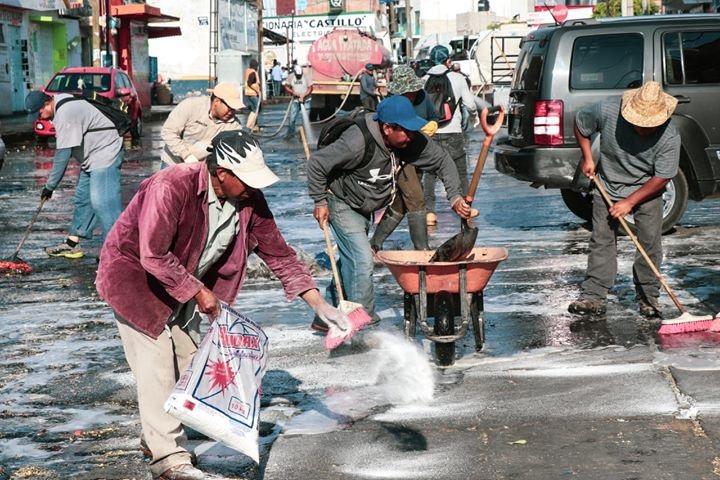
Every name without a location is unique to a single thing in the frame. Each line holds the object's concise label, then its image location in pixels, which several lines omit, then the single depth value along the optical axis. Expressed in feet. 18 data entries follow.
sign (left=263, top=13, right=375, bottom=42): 228.22
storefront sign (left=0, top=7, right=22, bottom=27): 118.21
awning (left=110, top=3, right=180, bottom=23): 150.82
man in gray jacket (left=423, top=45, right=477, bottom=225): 43.14
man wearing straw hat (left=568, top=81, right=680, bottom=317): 26.76
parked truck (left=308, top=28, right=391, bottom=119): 116.16
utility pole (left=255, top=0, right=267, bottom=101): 212.93
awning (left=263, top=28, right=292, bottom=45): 224.33
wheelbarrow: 22.72
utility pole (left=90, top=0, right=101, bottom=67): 147.47
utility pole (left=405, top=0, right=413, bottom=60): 179.08
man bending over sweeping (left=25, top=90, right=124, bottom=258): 36.47
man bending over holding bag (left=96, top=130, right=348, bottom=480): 16.60
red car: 93.08
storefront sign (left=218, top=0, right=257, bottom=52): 187.21
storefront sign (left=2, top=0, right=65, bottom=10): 119.44
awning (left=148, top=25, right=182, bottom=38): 170.71
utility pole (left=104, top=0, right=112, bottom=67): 129.83
